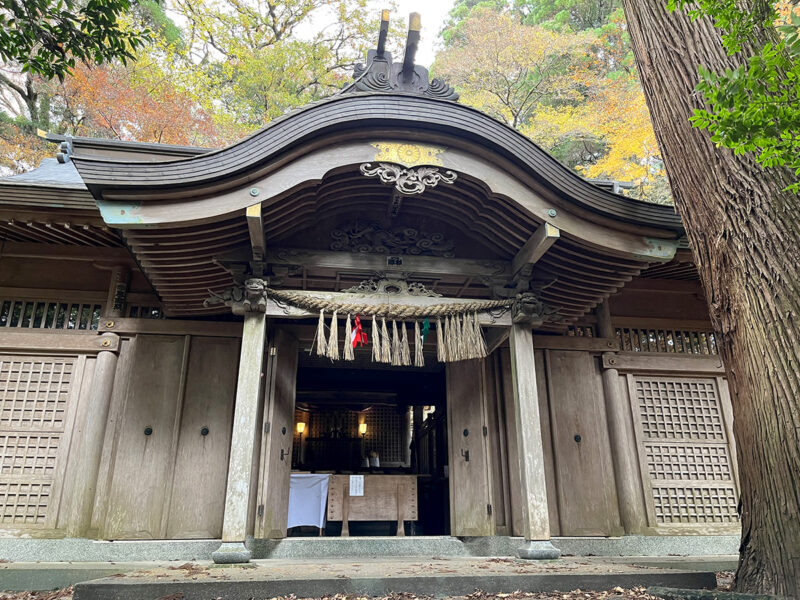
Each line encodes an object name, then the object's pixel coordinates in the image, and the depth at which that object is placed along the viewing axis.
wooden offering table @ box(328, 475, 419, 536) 7.39
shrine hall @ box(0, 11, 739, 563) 4.95
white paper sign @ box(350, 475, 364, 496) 7.50
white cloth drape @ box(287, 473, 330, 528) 7.42
